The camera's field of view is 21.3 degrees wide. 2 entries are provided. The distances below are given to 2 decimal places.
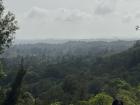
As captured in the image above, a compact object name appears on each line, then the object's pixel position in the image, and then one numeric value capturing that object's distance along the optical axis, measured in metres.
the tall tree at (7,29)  30.97
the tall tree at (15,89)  51.75
